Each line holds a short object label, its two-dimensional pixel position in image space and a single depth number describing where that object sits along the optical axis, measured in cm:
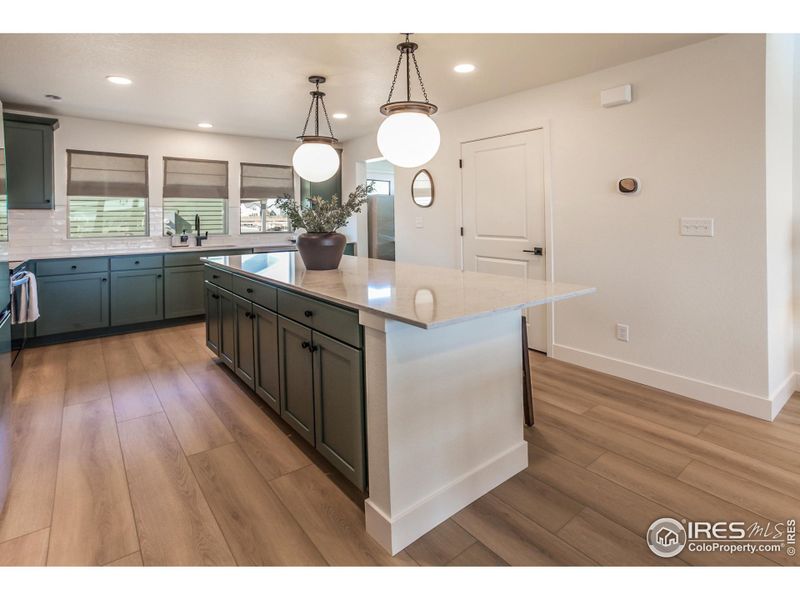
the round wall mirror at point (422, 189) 487
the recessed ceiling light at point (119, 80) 351
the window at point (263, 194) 610
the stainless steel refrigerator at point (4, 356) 185
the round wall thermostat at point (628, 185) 318
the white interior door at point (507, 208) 388
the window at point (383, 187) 827
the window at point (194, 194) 553
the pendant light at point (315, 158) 309
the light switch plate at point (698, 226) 286
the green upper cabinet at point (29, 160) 421
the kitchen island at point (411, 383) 164
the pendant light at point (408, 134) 220
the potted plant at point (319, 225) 282
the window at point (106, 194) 492
